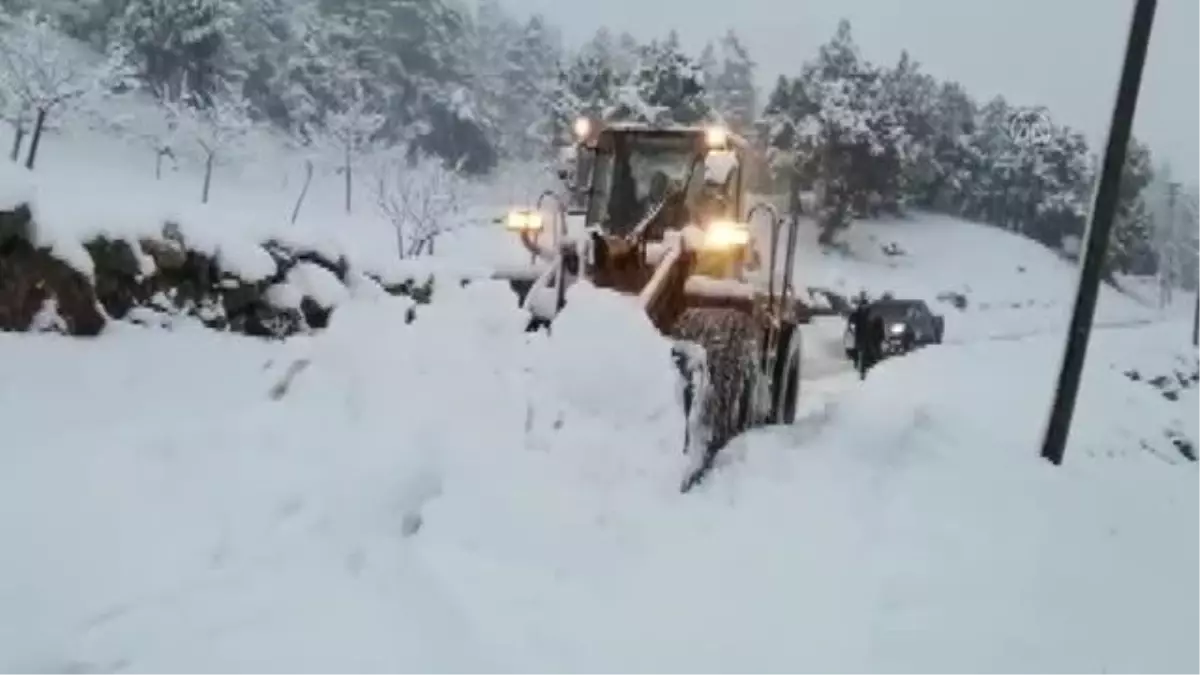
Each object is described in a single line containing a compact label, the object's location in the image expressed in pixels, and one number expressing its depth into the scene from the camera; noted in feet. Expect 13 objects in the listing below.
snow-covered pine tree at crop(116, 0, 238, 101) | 157.07
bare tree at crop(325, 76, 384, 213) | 161.48
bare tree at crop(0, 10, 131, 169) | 110.83
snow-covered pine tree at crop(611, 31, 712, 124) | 152.56
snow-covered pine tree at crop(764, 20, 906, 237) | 168.35
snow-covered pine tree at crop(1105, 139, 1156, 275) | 198.06
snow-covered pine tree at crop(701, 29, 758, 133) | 274.98
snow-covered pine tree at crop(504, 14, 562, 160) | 231.30
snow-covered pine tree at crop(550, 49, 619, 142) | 162.52
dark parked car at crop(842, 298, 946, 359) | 78.74
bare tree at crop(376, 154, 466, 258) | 120.47
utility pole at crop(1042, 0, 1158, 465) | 36.22
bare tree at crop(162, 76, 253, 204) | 139.64
